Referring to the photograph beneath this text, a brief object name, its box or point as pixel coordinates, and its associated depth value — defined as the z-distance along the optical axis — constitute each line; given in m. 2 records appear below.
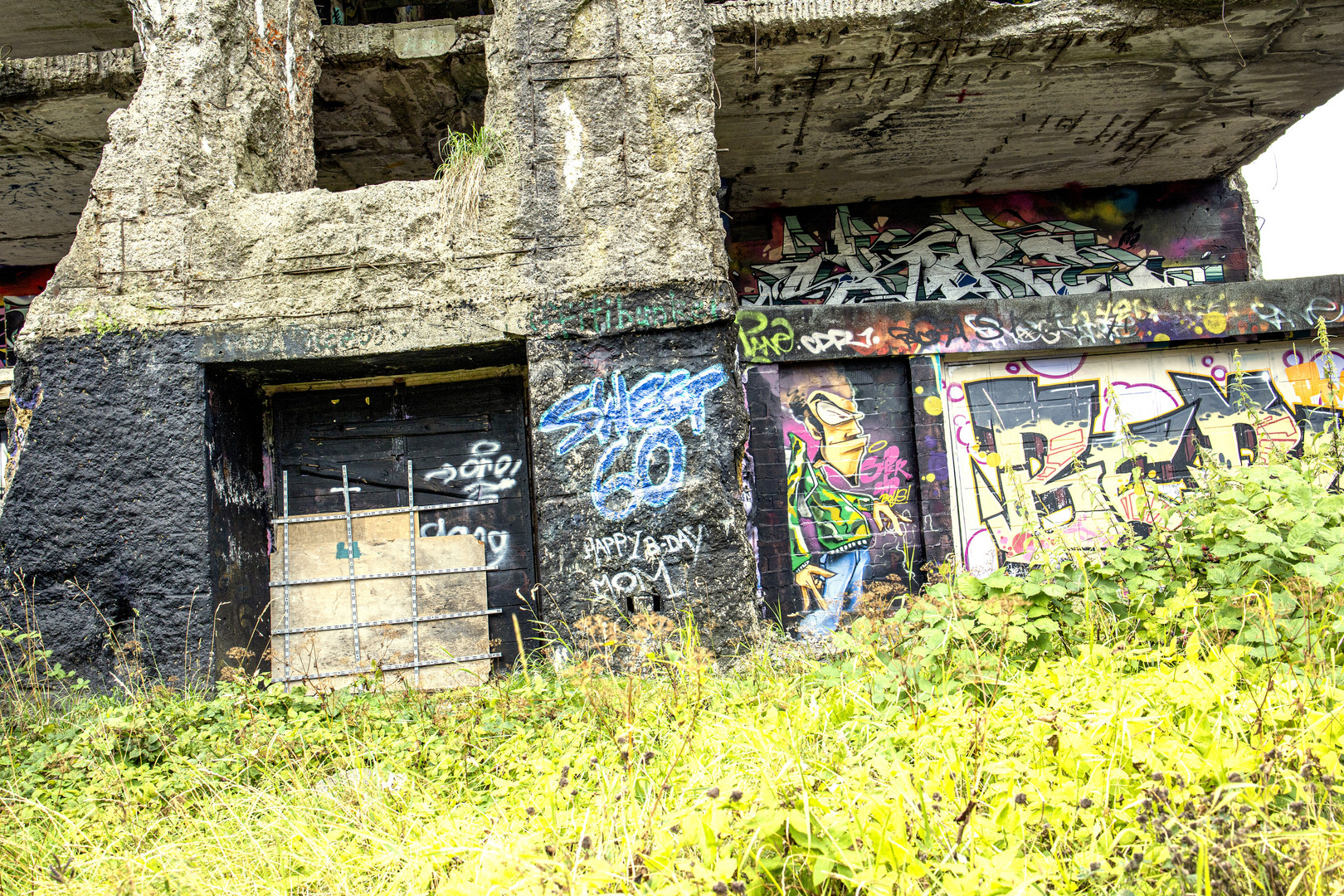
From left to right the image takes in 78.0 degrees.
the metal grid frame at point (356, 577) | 4.82
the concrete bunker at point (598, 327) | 4.19
